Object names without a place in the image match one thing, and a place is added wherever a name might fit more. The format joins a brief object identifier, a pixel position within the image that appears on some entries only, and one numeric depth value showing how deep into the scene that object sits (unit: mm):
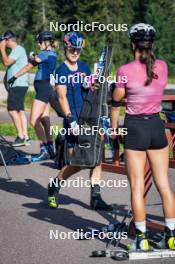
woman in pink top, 11574
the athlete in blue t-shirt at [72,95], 15183
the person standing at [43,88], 21375
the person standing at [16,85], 24033
